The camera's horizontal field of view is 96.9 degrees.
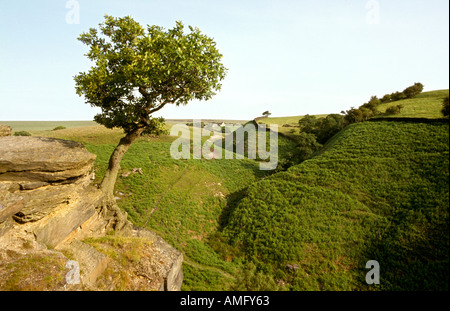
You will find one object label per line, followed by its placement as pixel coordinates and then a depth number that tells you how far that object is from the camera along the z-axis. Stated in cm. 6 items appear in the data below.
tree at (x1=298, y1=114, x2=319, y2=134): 5142
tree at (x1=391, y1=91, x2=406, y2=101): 5009
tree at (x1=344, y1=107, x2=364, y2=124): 3856
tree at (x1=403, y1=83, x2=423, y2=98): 4878
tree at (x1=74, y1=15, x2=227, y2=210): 1289
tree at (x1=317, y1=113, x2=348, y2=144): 4503
